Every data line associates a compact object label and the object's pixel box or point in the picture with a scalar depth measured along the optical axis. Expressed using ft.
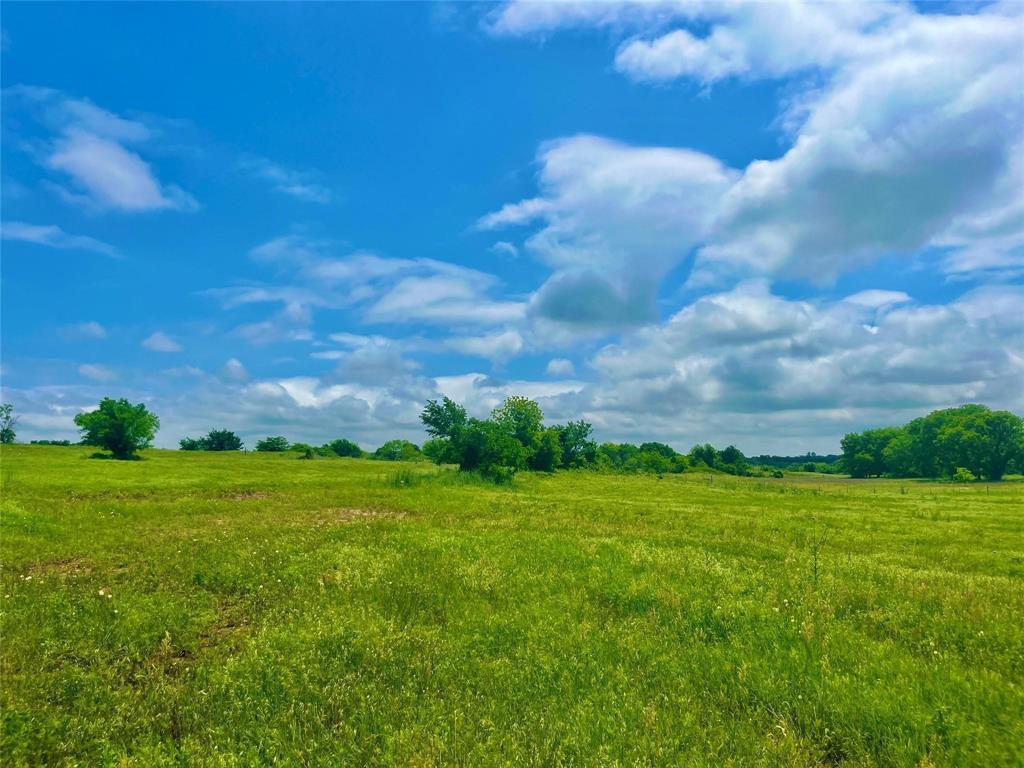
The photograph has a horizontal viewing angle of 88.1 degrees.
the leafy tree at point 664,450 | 596.21
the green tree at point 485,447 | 201.36
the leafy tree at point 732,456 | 583.58
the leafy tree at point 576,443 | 378.12
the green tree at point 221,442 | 507.30
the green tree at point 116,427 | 264.31
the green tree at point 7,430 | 383.24
